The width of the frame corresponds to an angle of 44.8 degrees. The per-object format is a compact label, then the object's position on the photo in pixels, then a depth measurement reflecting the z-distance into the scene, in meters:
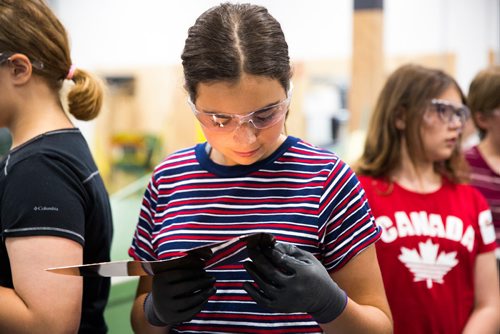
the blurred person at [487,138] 2.47
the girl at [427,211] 1.90
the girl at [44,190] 1.27
